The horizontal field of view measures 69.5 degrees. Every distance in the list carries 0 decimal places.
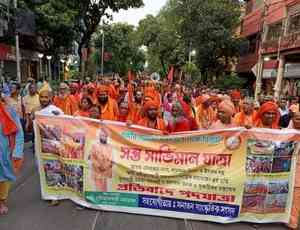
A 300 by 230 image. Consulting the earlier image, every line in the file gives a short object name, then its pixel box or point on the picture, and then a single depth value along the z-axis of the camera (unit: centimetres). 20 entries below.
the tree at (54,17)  1369
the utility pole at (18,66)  994
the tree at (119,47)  2981
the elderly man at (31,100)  489
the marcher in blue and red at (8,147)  284
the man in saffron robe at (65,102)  493
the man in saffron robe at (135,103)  417
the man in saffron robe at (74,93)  511
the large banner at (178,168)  276
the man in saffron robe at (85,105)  374
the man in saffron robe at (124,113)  413
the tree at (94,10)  1545
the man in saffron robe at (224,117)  316
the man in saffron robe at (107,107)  417
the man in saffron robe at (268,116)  318
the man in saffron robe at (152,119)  324
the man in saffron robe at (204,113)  497
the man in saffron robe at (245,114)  406
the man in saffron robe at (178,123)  322
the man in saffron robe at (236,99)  571
